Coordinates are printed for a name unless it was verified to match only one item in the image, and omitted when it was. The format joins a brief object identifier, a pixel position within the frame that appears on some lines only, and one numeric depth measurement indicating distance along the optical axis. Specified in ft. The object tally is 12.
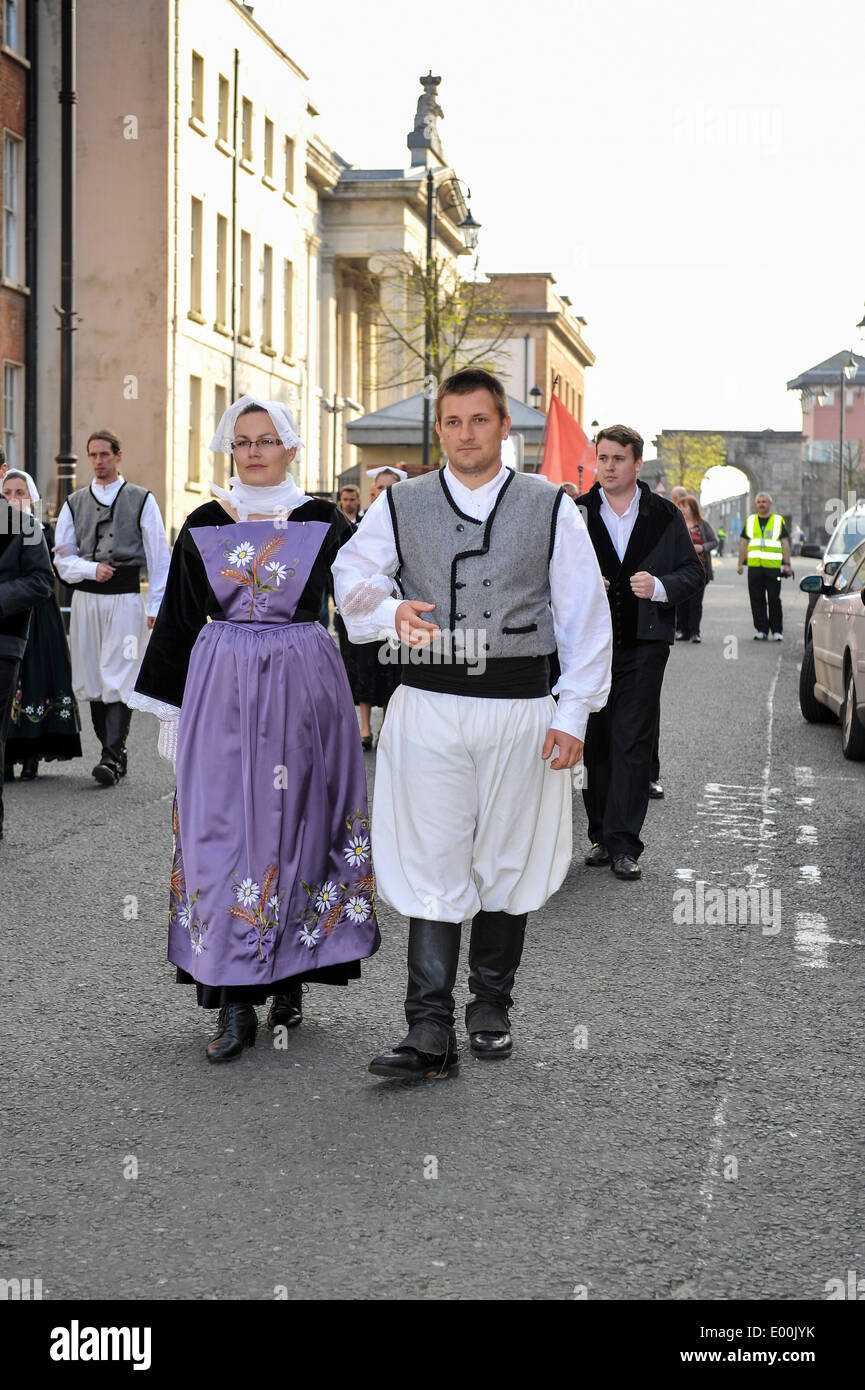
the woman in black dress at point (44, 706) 35.50
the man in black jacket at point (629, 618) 26.00
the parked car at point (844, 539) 68.08
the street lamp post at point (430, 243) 94.73
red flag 59.00
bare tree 112.78
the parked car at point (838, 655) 38.93
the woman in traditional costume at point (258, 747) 16.53
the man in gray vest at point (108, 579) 34.78
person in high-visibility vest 76.07
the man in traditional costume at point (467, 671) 15.76
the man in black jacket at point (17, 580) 27.66
